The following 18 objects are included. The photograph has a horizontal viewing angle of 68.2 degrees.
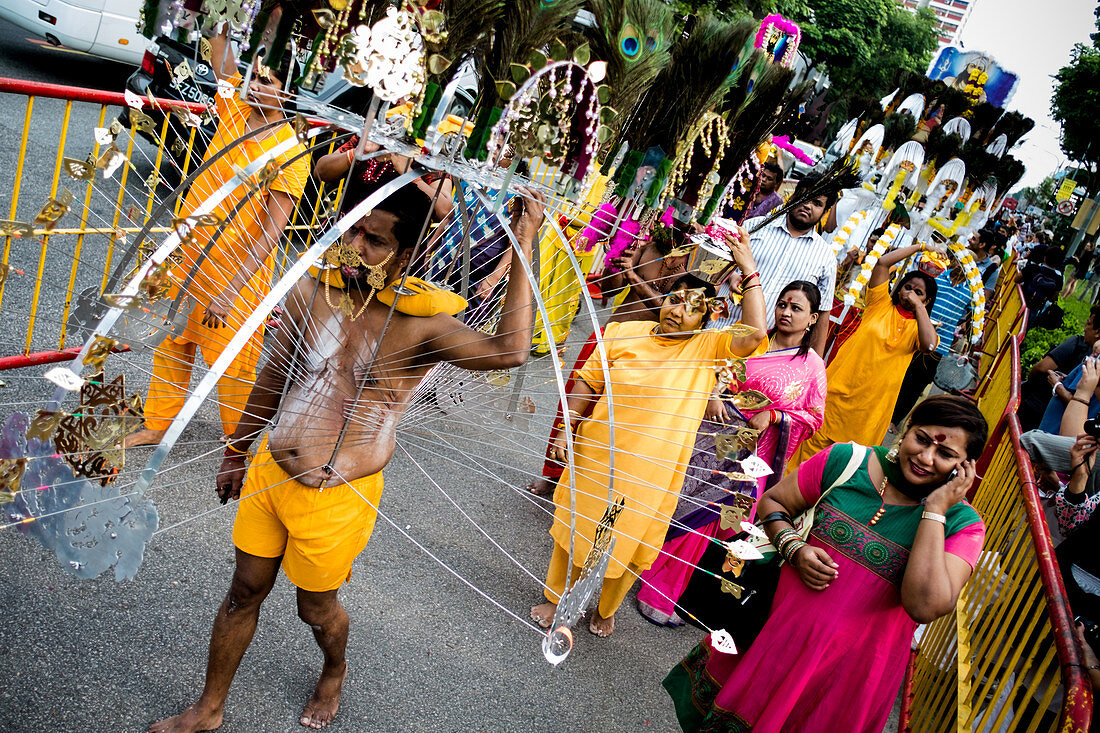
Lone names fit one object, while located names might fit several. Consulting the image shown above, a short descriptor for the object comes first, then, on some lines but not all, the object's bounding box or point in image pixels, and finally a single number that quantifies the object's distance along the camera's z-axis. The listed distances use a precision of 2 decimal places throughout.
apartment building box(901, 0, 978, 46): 121.06
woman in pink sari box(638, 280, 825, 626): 3.99
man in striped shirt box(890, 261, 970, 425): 6.99
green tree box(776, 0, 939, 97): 34.31
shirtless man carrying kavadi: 2.33
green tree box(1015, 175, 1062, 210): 59.11
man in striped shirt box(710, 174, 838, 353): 4.90
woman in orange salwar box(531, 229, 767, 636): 3.58
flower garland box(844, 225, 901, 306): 5.45
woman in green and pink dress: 2.48
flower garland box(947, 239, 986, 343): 5.95
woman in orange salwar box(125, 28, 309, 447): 2.75
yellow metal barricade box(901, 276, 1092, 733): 2.49
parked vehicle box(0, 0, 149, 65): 8.59
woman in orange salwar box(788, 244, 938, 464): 5.70
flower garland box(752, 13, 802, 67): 8.23
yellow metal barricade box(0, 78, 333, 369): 2.37
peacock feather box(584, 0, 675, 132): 1.81
